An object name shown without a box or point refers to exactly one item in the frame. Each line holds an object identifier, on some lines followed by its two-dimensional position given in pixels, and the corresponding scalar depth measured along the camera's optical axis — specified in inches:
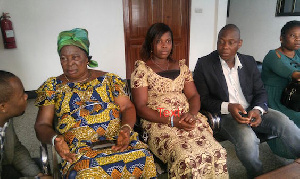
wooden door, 191.5
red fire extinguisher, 152.6
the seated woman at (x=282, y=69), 81.7
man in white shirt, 68.6
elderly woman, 52.2
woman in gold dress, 57.2
